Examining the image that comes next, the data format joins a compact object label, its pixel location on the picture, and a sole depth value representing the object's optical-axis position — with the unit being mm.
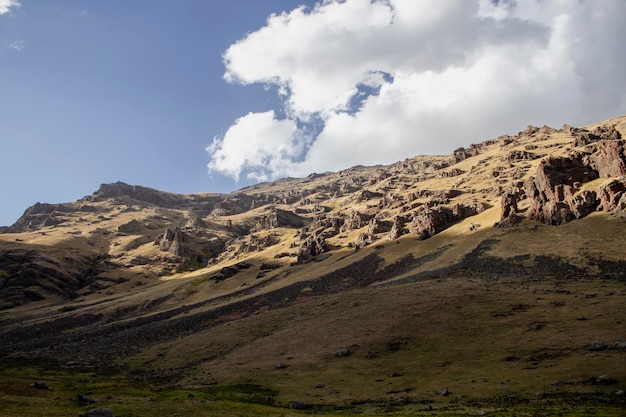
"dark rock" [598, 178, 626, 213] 81400
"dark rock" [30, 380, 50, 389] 41125
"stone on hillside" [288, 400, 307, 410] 35972
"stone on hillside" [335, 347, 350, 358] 52750
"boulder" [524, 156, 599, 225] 87562
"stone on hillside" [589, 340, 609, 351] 38916
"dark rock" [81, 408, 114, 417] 26019
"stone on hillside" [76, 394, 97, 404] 33538
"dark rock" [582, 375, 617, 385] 31172
